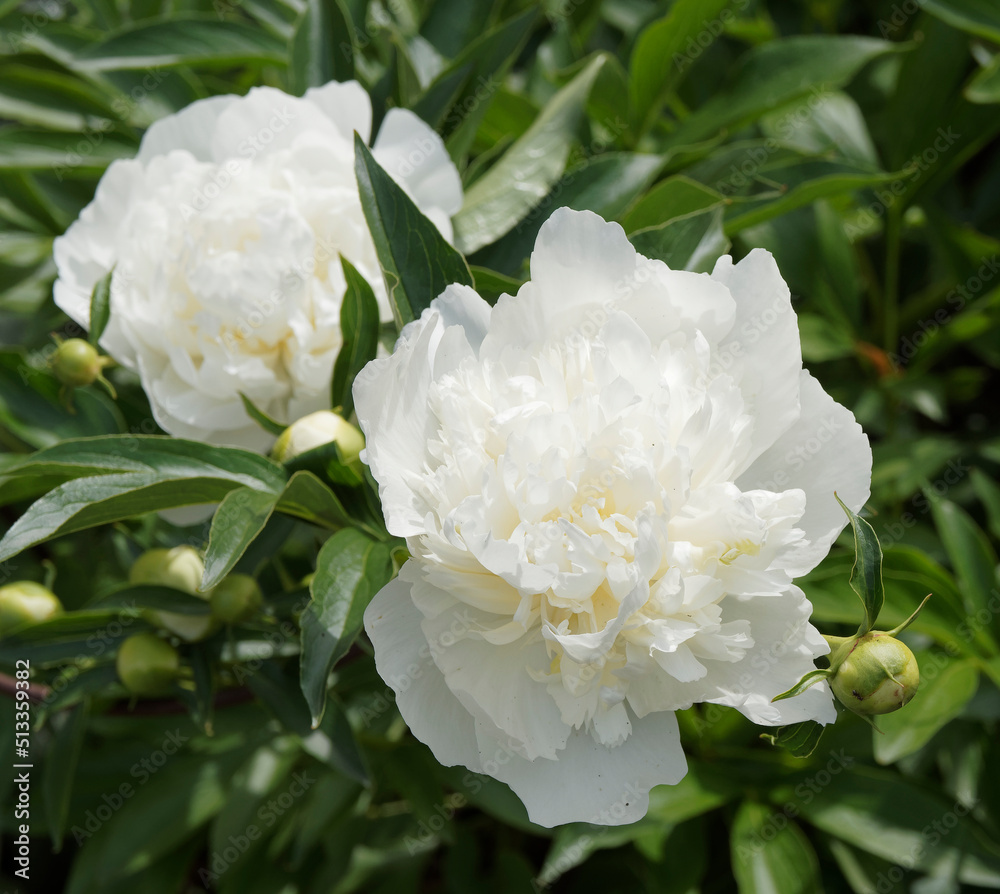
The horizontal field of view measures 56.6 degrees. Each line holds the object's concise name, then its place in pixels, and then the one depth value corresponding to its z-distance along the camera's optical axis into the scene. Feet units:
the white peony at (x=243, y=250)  3.08
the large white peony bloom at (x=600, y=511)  2.14
